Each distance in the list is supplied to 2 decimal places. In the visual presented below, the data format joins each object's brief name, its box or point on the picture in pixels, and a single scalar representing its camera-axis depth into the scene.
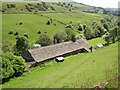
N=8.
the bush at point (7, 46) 33.11
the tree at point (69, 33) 45.81
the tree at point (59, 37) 43.62
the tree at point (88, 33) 50.22
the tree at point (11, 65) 21.65
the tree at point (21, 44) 34.02
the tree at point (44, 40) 40.08
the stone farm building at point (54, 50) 28.78
